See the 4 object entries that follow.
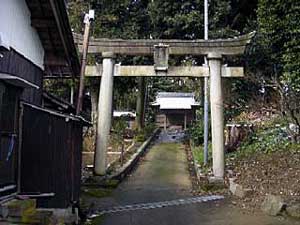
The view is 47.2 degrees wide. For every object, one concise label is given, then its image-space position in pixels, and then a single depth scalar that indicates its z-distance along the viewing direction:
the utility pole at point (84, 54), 9.99
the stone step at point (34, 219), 4.99
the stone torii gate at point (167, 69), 11.50
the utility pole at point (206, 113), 13.97
